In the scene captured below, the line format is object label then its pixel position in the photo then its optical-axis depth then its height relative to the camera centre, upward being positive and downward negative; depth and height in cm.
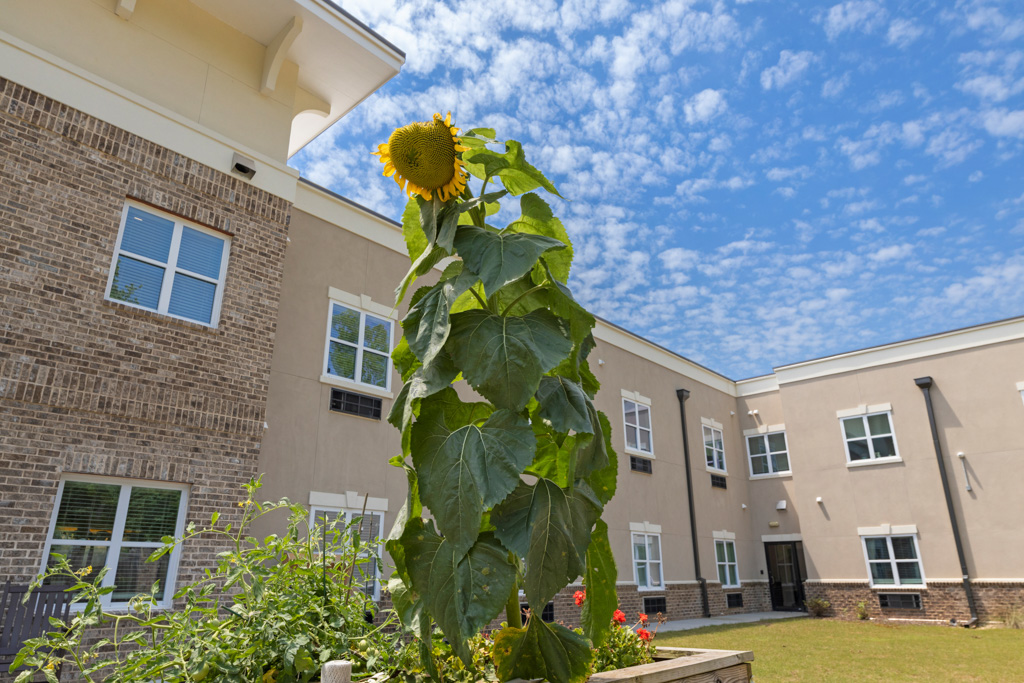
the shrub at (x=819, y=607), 1650 -136
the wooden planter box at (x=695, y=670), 235 -46
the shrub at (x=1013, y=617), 1368 -137
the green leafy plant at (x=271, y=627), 212 -27
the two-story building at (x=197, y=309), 662 +303
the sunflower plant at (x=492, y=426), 180 +38
